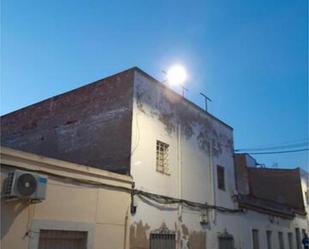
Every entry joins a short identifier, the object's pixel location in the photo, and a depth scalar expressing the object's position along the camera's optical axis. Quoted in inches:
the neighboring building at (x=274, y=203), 621.0
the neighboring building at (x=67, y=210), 257.8
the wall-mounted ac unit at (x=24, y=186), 248.4
